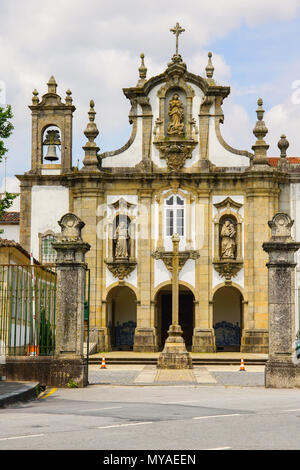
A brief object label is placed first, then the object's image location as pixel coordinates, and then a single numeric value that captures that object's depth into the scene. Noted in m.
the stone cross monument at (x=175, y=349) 28.75
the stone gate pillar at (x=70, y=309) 19.53
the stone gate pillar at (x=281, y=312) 19.61
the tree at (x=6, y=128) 19.72
